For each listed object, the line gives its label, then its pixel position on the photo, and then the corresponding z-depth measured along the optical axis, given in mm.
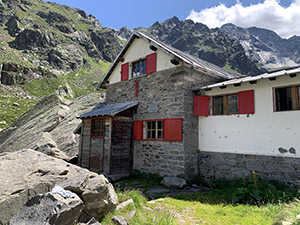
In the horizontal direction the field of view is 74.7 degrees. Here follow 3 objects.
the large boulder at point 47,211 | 3116
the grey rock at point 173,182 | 7940
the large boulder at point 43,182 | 3502
